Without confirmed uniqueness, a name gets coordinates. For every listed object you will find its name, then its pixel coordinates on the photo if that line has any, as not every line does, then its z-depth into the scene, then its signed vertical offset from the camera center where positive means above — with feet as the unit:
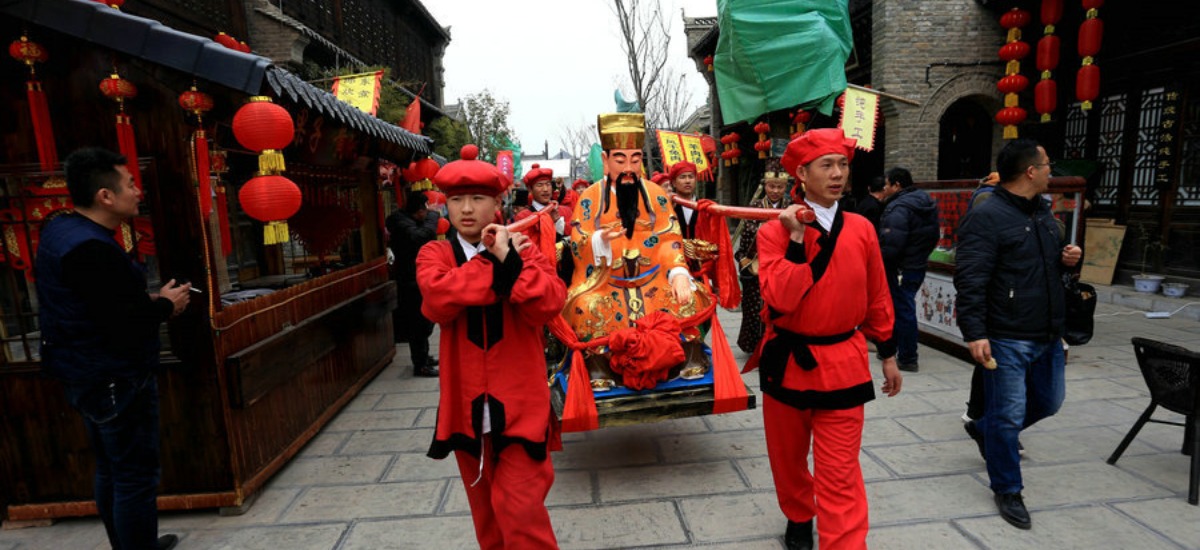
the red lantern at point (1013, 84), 28.96 +5.13
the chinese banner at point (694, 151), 37.42 +3.18
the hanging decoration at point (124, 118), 10.03 +1.87
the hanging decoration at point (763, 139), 38.93 +4.05
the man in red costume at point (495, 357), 7.20 -1.98
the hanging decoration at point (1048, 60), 27.04 +5.96
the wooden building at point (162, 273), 10.21 -0.96
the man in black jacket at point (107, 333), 8.52 -1.68
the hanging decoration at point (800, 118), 32.78 +4.37
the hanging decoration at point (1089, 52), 24.90 +5.76
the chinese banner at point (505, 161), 50.88 +4.11
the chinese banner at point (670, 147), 36.35 +3.41
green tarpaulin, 30.68 +8.08
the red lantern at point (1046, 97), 27.45 +4.21
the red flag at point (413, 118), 30.06 +4.91
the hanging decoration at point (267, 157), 10.92 +1.19
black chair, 10.28 -3.78
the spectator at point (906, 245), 17.84 -1.68
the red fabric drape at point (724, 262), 13.23 -1.45
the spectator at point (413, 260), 20.12 -1.72
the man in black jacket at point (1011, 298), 9.80 -1.90
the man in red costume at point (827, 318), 7.70 -1.76
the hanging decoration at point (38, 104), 9.90 +2.14
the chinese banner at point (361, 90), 26.25 +5.66
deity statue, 12.37 -1.16
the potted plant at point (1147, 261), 26.11 -3.75
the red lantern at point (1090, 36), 24.93 +6.36
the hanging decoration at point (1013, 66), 28.96 +6.10
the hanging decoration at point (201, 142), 10.31 +1.42
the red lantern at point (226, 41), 11.88 +3.68
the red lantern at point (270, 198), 11.26 +0.37
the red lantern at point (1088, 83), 25.30 +4.41
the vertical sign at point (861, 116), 26.30 +3.51
